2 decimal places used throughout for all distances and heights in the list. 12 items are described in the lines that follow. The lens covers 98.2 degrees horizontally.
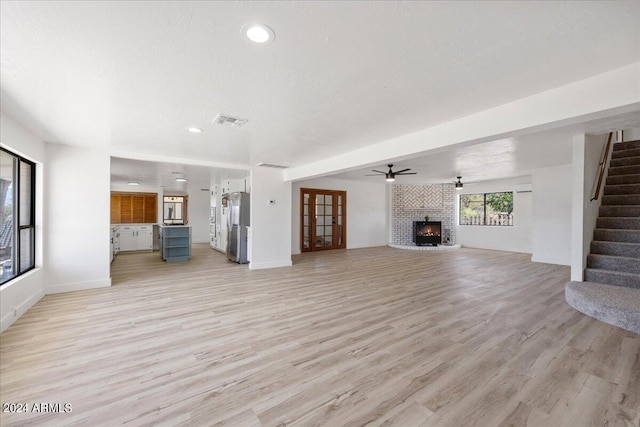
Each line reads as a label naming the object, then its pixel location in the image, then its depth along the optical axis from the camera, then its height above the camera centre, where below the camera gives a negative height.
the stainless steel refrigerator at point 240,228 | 7.05 -0.43
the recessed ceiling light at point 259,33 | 1.66 +1.10
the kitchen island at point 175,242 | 7.48 -0.87
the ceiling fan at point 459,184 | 8.79 +0.91
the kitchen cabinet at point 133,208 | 9.80 +0.10
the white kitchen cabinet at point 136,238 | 9.00 -0.89
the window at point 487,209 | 9.55 +0.14
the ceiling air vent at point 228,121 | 3.22 +1.09
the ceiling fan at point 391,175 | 6.80 +0.93
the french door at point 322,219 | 9.33 -0.26
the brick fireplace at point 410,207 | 10.88 +0.21
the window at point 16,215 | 3.37 -0.07
